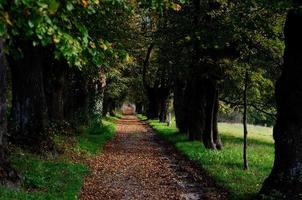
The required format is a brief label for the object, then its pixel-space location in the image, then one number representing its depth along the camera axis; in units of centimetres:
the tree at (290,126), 1143
